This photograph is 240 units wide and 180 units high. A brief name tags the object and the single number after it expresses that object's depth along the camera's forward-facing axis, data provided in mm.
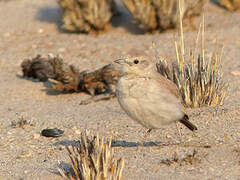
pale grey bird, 8008
